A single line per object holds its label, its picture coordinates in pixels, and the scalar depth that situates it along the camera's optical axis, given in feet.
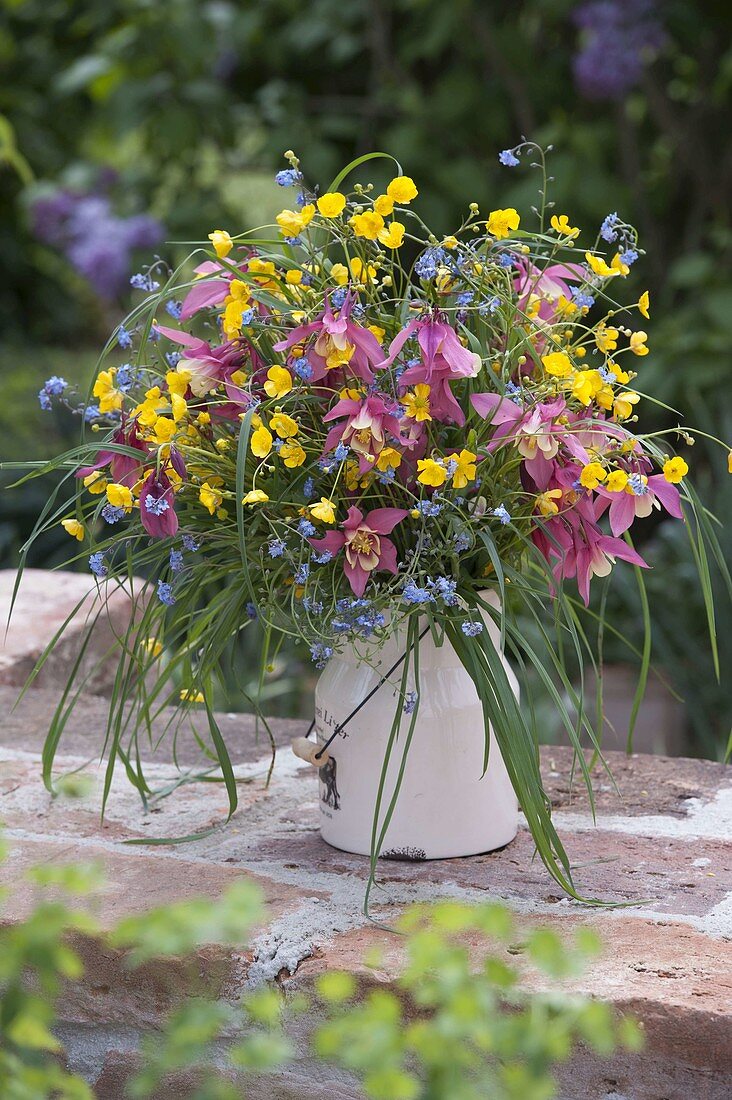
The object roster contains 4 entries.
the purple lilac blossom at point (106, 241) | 18.93
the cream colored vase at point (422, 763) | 7.57
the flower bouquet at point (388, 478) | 7.30
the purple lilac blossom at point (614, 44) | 14.89
